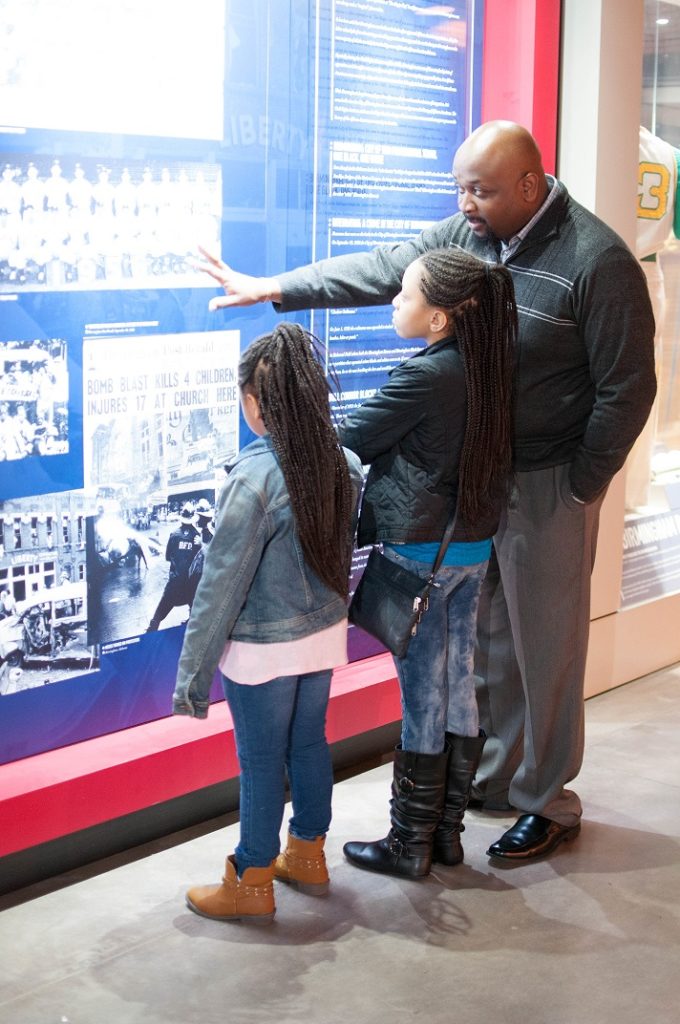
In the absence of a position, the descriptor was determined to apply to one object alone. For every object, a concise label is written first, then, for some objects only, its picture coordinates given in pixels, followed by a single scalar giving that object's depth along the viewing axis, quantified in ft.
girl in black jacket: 9.95
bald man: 10.61
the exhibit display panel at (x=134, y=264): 10.52
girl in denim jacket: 9.41
